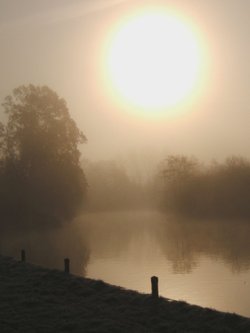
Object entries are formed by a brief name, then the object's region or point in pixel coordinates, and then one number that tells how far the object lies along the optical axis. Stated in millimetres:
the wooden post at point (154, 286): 17531
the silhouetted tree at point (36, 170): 56344
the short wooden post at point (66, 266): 23203
